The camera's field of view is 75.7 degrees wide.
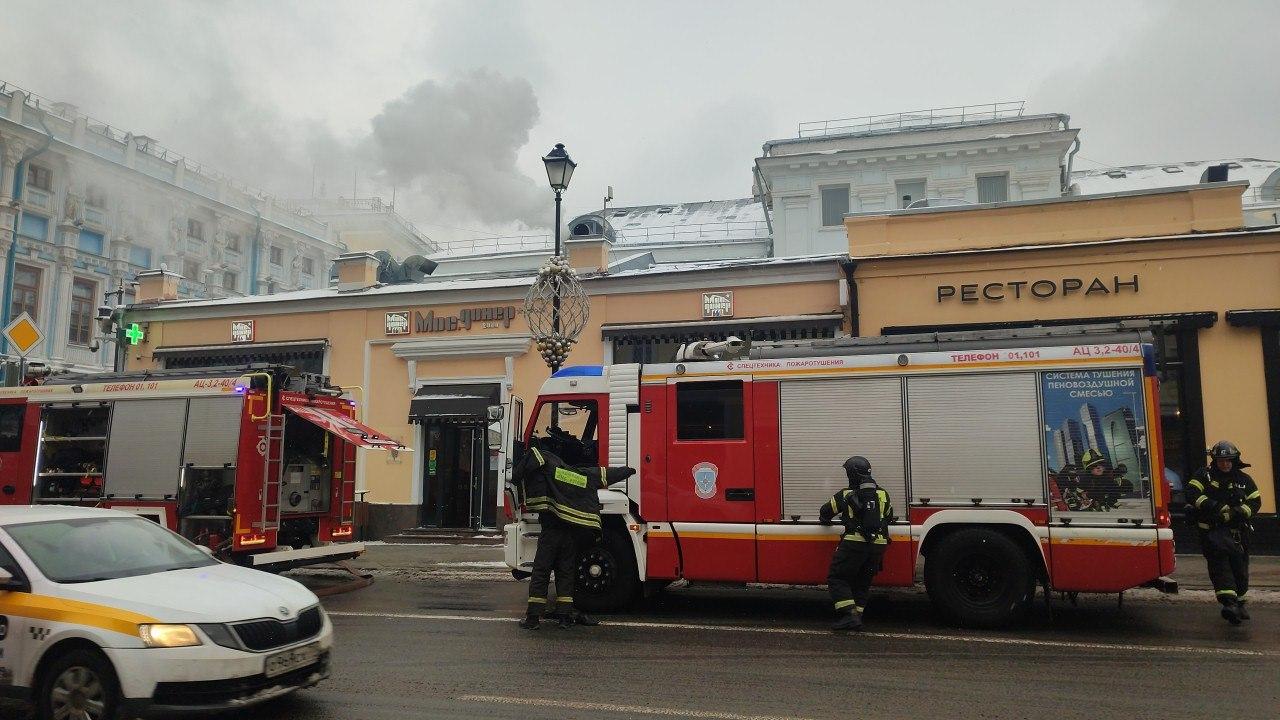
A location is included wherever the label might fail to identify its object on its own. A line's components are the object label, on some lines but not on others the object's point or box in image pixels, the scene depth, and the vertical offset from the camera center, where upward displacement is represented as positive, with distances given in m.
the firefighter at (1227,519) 8.10 -0.51
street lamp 12.31 +2.66
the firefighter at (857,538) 7.74 -0.68
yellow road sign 12.86 +1.99
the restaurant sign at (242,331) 19.38 +3.07
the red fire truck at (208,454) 10.76 +0.11
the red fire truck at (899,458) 7.75 +0.07
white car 4.64 -1.01
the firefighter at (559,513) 8.11 -0.48
